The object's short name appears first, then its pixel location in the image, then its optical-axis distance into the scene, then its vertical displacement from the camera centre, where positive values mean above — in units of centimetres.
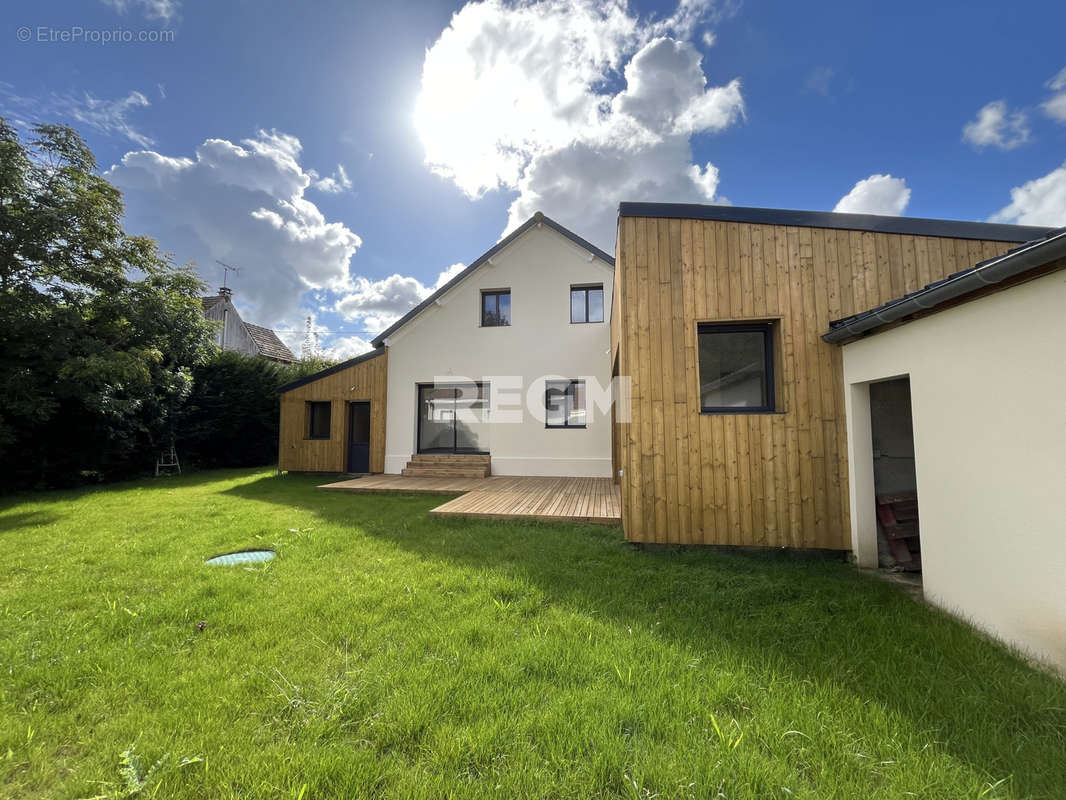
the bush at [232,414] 1177 +32
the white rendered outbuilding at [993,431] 208 -3
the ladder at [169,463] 1077 -117
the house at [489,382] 931 +115
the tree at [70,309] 701 +243
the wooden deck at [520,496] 542 -131
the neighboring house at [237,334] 1723 +454
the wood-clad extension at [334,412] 1030 +35
